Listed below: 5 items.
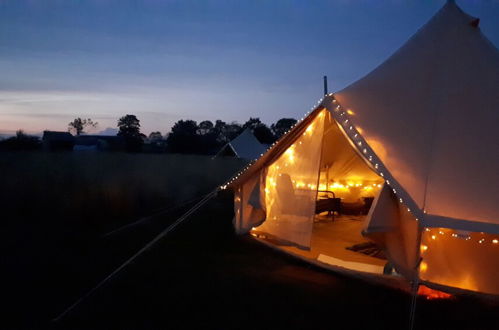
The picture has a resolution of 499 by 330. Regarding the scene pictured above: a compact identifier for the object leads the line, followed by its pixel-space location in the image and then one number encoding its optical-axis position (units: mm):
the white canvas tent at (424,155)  3918
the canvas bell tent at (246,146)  23766
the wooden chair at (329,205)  7806
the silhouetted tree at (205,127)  57019
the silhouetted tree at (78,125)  58562
